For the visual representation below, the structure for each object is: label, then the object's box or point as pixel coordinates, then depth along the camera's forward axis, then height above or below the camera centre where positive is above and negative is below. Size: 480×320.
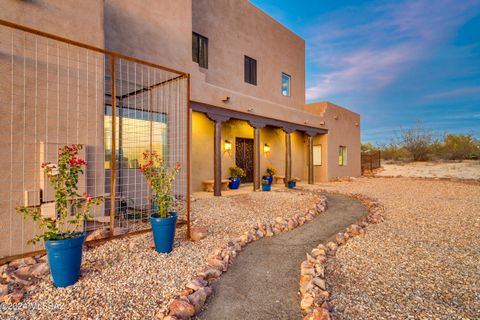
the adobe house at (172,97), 3.07 +1.59
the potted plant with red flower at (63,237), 2.22 -0.67
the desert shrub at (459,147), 20.56 +1.31
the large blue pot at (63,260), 2.21 -0.86
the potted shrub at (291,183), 10.00 -0.81
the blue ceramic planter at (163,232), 3.05 -0.84
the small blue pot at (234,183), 9.32 -0.73
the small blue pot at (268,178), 10.13 -0.59
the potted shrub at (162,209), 3.06 -0.57
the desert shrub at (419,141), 21.59 +1.99
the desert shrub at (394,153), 23.17 +1.00
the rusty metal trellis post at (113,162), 3.03 +0.03
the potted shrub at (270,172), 10.99 -0.37
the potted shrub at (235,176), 9.34 -0.47
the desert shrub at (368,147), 27.20 +1.82
